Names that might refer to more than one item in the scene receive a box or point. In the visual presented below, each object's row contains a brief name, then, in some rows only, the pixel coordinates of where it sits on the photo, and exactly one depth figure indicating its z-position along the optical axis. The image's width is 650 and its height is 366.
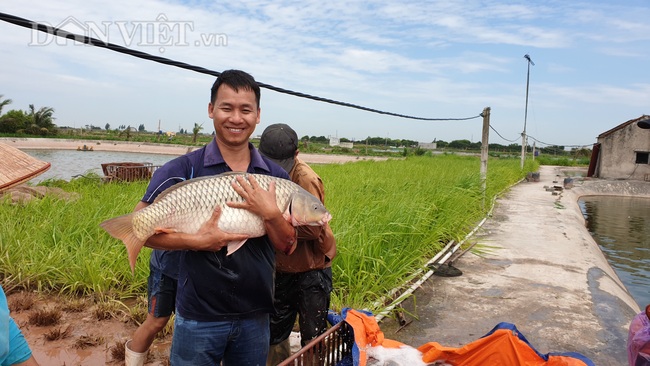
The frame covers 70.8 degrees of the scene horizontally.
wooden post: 9.04
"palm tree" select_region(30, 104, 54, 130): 44.38
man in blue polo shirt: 1.48
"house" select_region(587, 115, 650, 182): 20.80
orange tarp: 2.41
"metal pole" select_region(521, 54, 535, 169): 22.73
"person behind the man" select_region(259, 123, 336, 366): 2.30
